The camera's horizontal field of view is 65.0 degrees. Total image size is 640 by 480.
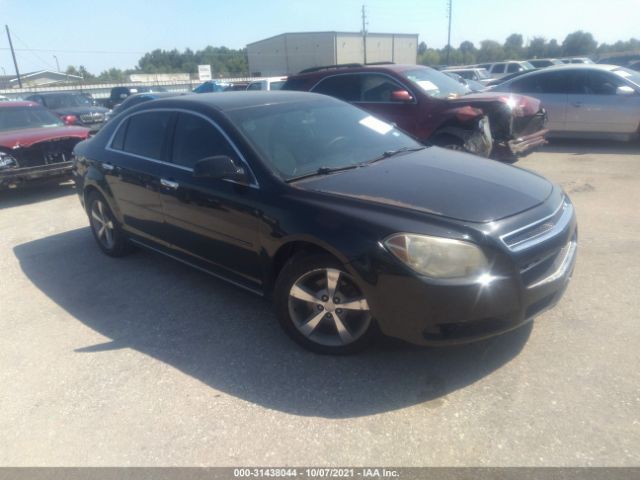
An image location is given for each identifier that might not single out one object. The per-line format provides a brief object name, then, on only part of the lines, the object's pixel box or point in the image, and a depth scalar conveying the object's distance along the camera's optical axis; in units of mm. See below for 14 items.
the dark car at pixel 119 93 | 25600
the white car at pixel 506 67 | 24844
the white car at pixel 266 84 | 16716
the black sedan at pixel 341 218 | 2760
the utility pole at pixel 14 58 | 45944
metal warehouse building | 55656
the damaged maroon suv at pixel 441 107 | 7277
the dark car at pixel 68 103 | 15782
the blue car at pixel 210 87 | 21875
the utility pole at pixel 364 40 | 56000
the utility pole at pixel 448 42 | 51184
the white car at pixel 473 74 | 22641
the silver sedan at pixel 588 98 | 9328
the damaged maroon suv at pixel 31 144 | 7871
